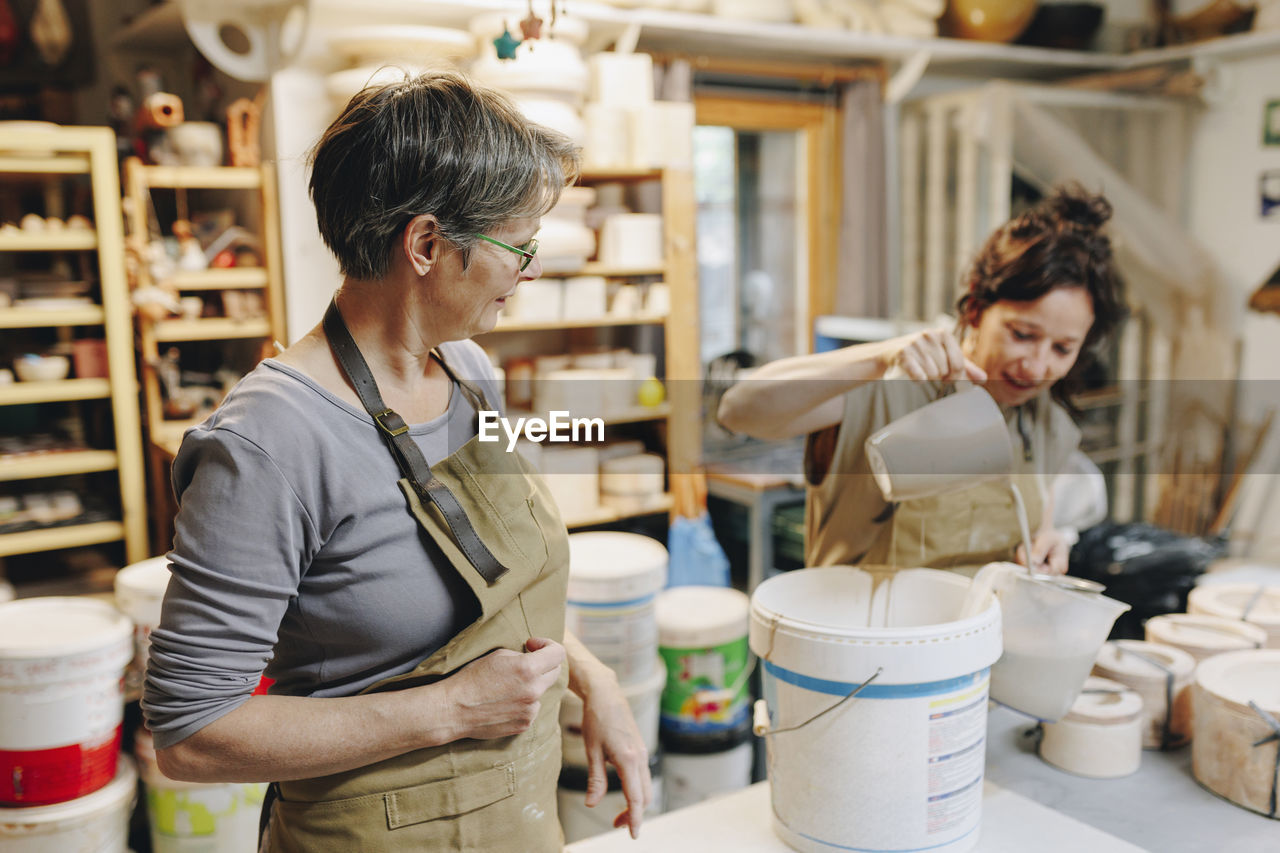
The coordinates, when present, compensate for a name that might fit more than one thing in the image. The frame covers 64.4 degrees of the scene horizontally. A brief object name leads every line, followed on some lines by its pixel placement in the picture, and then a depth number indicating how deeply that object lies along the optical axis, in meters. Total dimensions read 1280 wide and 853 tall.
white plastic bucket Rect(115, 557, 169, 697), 1.94
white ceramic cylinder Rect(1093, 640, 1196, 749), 1.42
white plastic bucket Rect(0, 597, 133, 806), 1.71
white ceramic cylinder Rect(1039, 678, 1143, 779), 1.36
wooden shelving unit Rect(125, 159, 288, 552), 2.69
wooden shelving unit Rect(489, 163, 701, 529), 3.20
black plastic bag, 2.08
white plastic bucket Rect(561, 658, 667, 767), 2.15
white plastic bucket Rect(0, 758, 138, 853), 1.75
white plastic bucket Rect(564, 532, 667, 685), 2.22
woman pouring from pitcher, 1.38
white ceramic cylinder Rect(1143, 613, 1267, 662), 1.51
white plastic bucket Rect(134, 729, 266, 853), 1.91
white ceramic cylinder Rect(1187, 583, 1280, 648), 1.59
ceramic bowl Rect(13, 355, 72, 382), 2.53
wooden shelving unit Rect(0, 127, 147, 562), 2.47
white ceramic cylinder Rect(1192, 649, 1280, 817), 1.26
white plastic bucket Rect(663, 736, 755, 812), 2.39
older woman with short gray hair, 0.85
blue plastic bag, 3.16
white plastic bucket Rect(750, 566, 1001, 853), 1.05
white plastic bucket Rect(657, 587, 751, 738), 2.38
